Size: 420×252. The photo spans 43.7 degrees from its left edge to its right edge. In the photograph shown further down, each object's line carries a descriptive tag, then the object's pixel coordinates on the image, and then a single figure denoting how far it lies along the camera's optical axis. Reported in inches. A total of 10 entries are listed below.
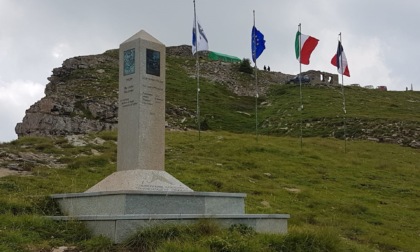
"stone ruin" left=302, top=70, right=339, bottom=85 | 2393.0
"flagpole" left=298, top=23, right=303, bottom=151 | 1098.7
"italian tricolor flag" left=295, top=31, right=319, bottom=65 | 1099.3
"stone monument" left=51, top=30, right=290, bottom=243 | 349.7
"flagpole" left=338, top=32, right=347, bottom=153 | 1077.3
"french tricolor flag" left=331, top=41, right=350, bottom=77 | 1180.5
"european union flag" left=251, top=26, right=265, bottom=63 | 1078.4
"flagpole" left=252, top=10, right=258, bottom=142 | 1078.4
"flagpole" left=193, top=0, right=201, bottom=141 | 1066.7
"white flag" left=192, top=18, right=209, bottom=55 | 1068.5
